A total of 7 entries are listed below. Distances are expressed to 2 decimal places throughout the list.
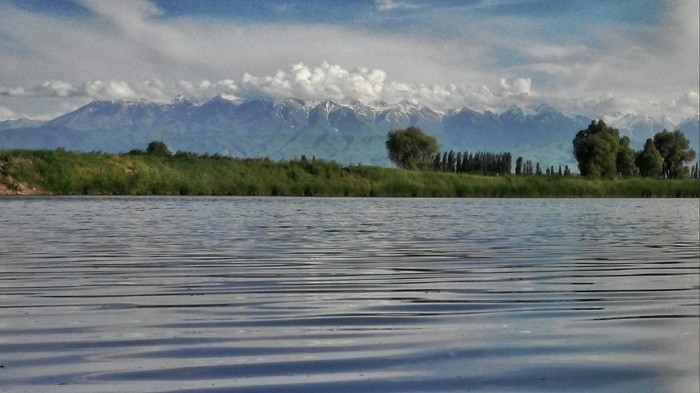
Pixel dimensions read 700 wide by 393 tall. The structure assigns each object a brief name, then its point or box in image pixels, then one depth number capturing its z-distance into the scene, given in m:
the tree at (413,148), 161.00
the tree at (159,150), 84.12
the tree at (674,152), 161.25
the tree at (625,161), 141.25
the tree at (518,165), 146.40
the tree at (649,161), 152.00
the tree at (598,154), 127.75
